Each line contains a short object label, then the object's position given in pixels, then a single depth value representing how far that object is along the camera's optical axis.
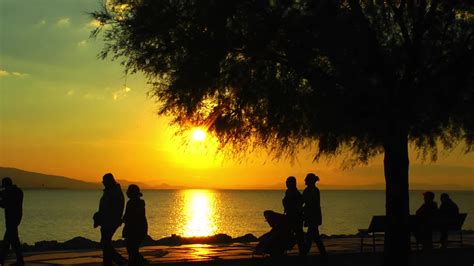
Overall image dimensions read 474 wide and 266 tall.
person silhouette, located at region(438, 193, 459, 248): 20.78
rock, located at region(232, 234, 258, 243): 25.18
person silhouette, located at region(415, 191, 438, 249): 20.06
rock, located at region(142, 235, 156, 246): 24.42
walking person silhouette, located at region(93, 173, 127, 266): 15.05
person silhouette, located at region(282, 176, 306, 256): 16.92
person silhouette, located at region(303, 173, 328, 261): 17.09
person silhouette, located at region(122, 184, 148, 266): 14.91
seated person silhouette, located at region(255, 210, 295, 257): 16.58
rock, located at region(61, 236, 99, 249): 22.58
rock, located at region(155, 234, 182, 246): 24.06
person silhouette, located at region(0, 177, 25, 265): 16.20
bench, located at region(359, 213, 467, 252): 19.33
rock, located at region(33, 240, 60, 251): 21.97
